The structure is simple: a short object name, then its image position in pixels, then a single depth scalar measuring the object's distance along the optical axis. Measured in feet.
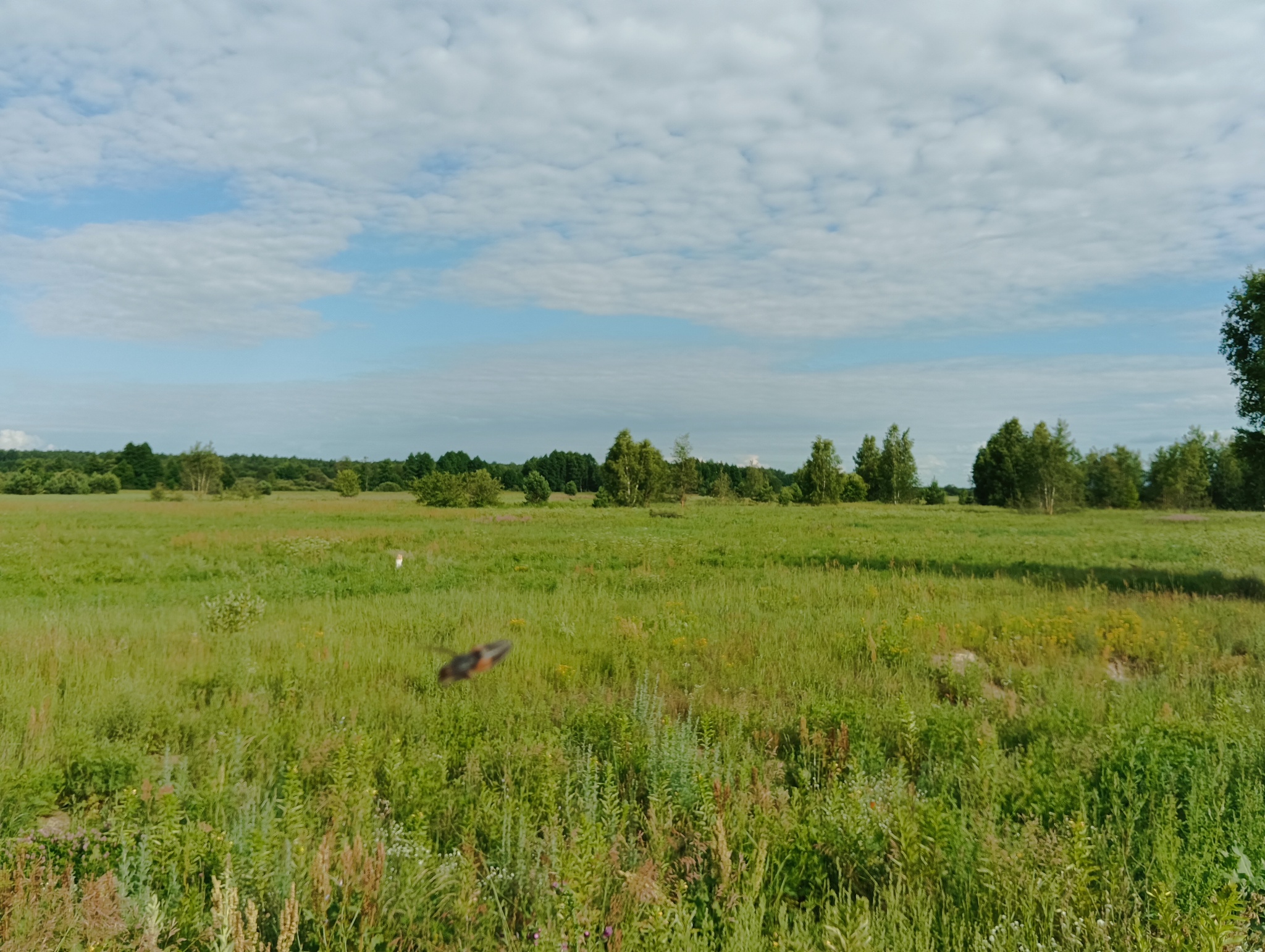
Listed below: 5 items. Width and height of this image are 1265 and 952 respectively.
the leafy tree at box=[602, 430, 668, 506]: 216.54
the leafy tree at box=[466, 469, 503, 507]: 217.15
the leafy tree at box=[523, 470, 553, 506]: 215.31
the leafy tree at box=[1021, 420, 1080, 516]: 206.69
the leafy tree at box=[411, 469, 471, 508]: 210.38
